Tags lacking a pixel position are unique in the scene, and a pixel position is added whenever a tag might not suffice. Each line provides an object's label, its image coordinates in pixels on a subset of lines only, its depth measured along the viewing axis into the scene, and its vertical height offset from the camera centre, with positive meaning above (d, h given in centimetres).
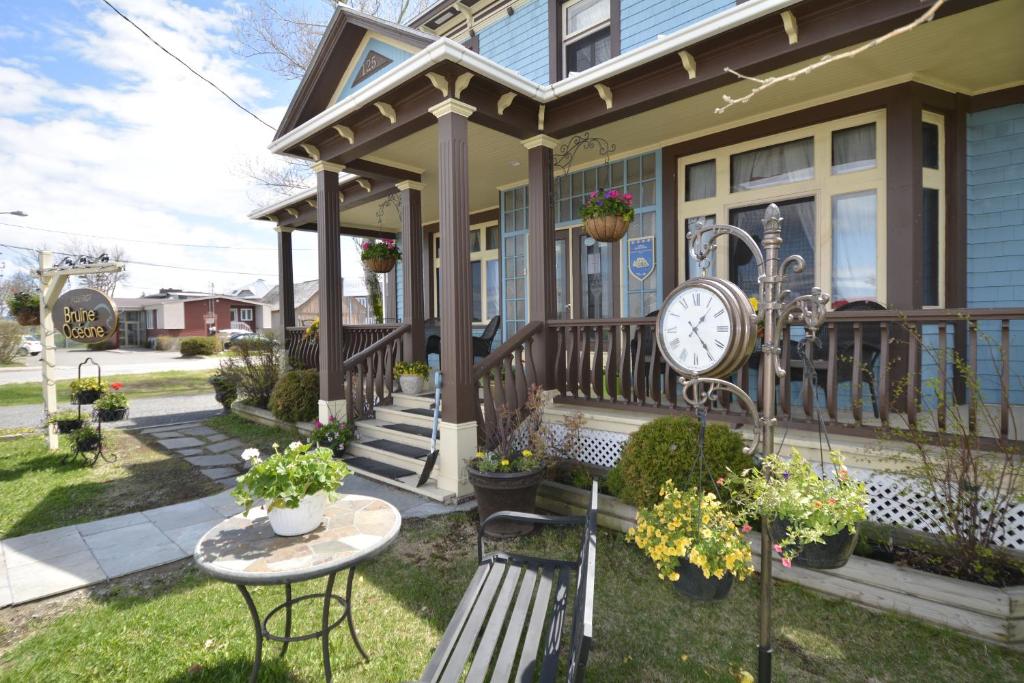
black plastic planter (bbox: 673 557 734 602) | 214 -108
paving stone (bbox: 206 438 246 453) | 646 -146
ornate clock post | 175 -1
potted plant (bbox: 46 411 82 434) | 608 -102
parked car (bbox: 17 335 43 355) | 2644 -64
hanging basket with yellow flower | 195 -86
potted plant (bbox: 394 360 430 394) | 622 -55
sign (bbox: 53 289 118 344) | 558 +20
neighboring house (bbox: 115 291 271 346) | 3662 +132
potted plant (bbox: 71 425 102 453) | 557 -114
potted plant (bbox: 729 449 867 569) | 175 -63
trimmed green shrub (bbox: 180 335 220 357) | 2738 -70
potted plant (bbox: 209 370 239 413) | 894 -97
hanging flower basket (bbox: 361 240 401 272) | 756 +110
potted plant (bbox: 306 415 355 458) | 547 -113
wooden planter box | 235 -136
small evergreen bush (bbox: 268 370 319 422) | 689 -89
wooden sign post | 573 +47
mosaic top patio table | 187 -86
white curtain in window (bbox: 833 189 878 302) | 438 +66
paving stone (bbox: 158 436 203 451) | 660 -145
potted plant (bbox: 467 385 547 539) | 355 -103
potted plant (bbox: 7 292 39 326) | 686 +37
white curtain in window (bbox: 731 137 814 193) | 471 +151
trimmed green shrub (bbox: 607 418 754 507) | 311 -81
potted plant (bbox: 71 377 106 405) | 693 -77
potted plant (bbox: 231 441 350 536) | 209 -64
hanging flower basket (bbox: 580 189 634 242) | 492 +109
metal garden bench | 159 -109
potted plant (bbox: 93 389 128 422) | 670 -94
